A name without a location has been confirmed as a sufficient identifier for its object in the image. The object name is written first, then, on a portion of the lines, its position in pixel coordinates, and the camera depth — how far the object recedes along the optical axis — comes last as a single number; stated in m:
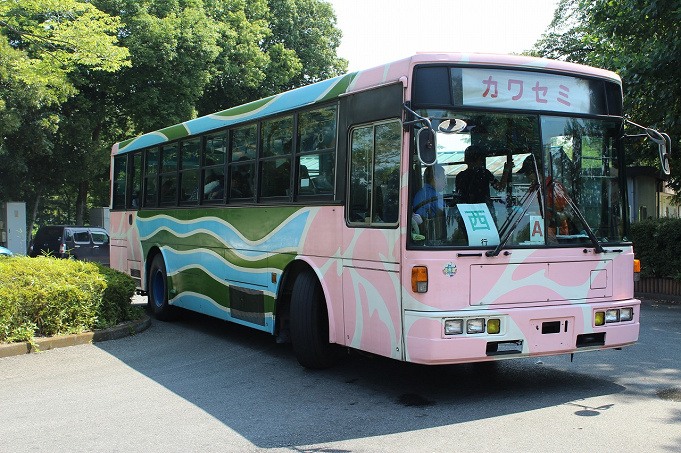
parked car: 24.70
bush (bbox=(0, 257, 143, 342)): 9.77
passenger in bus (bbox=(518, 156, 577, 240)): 6.81
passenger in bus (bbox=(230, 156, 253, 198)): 9.77
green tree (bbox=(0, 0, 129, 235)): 16.69
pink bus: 6.49
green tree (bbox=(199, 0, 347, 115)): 36.41
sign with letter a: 6.77
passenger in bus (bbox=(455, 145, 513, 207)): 6.56
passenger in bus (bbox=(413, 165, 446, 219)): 6.50
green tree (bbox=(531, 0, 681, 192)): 15.14
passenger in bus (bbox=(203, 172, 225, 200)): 10.56
